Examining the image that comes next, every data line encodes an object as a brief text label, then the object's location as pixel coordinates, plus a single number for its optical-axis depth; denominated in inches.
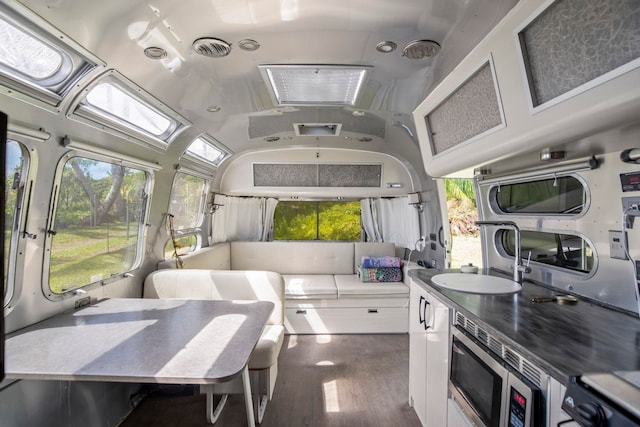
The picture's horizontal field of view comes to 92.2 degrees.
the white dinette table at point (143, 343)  44.0
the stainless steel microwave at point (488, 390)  36.0
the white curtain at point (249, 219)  170.2
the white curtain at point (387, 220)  162.4
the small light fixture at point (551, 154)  52.9
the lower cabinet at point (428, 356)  59.4
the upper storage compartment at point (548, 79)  31.9
